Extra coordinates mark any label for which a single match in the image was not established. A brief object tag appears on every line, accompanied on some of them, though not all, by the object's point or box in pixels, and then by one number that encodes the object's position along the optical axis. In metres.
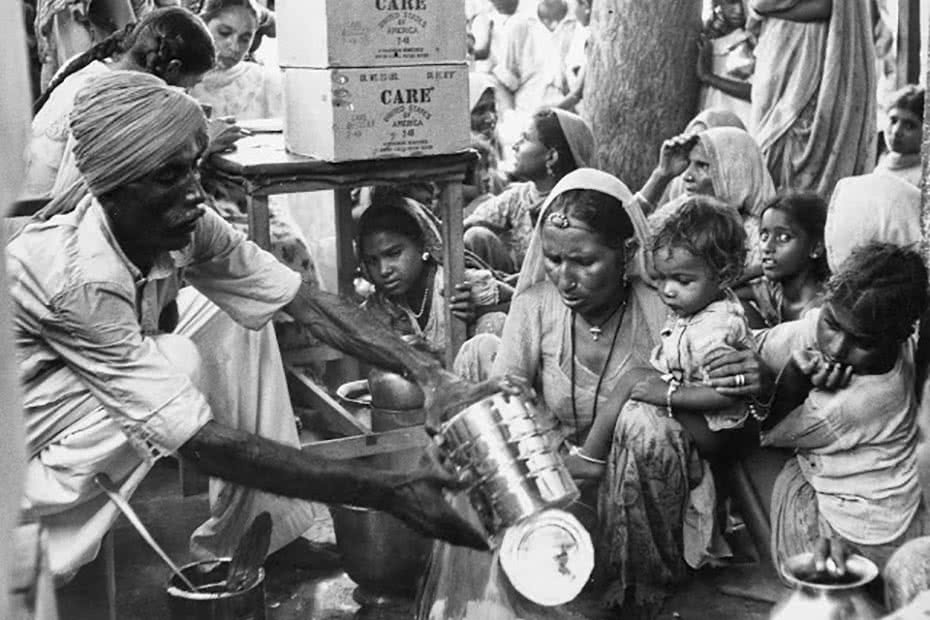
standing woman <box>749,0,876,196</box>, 7.41
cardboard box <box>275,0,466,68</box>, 4.70
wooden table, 4.80
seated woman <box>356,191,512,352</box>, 5.39
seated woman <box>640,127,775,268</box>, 5.94
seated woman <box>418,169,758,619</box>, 4.20
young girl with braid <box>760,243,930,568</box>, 3.94
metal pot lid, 2.91
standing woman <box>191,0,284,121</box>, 6.85
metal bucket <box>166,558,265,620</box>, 3.78
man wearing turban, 3.45
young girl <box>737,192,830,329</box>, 4.94
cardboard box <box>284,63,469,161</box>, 4.73
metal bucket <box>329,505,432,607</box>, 4.27
